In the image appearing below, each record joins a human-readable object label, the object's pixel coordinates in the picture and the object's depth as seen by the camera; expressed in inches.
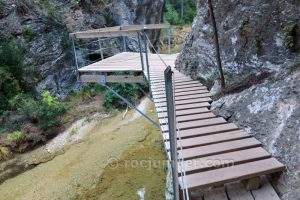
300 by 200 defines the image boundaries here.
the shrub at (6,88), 389.1
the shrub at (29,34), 441.1
